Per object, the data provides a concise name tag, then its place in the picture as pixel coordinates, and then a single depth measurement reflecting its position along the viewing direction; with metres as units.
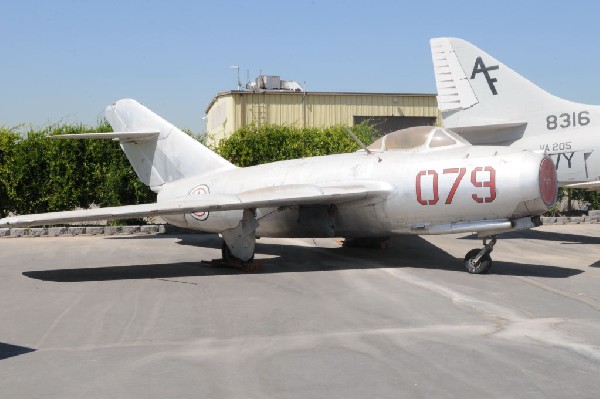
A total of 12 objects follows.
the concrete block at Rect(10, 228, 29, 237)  20.52
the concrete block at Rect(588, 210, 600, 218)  25.06
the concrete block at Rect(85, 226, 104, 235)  20.66
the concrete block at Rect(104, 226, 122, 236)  20.85
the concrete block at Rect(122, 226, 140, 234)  20.92
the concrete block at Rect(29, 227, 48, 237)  20.53
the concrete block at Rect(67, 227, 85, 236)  20.70
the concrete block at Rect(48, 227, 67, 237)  20.77
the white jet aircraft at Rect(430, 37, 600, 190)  18.56
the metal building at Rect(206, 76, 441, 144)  35.50
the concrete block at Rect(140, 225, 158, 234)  21.00
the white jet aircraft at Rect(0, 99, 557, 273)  11.51
